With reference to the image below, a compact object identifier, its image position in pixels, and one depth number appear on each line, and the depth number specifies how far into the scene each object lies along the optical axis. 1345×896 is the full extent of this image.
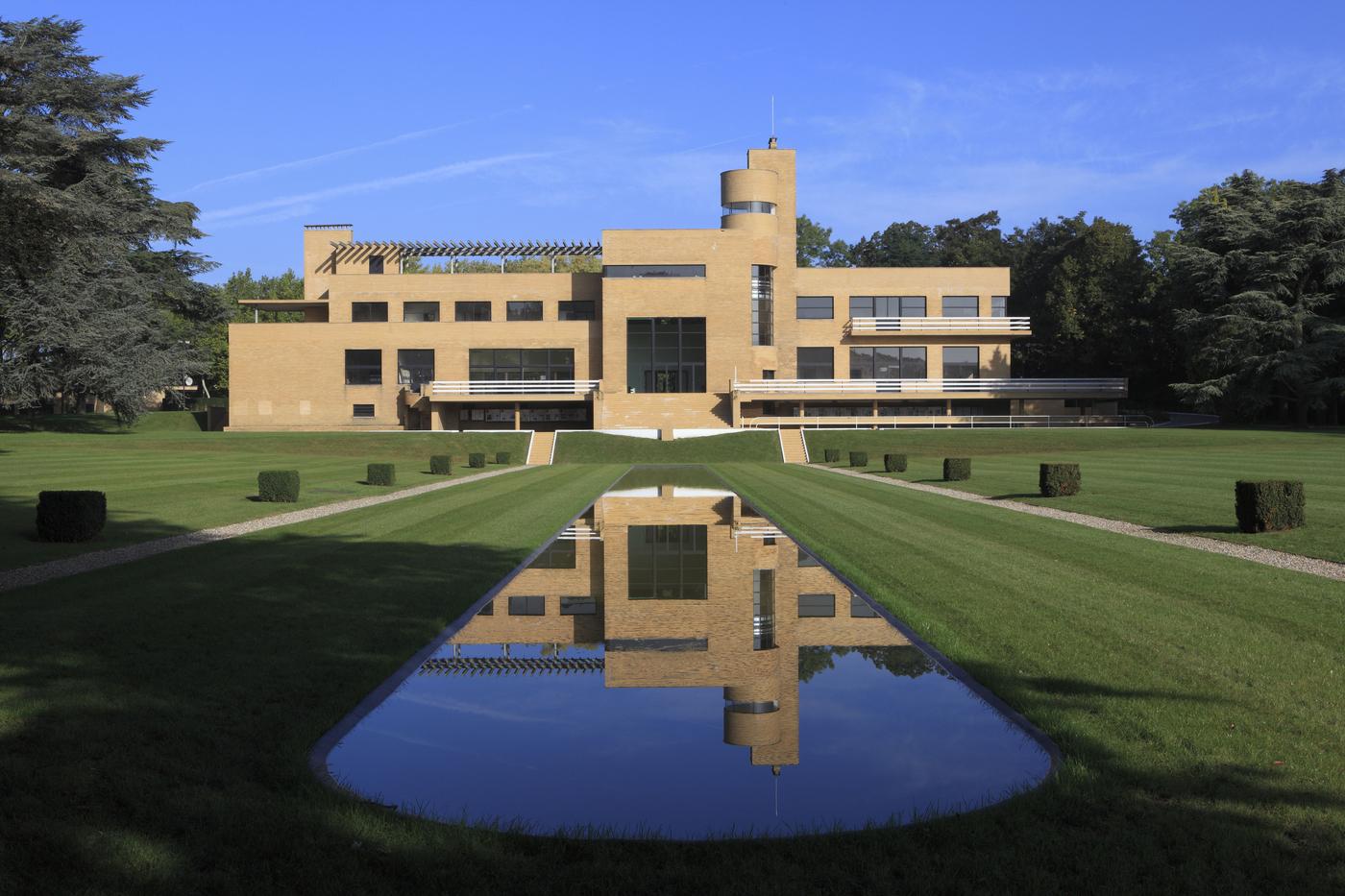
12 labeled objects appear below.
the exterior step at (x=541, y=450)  55.72
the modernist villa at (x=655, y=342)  71.94
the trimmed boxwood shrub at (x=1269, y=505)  18.19
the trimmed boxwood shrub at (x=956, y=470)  35.16
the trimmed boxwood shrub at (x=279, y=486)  27.16
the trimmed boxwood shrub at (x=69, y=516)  17.92
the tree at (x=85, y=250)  53.88
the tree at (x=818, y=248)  119.06
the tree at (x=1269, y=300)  62.56
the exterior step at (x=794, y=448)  55.71
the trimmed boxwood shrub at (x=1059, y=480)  27.03
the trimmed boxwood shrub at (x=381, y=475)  34.72
